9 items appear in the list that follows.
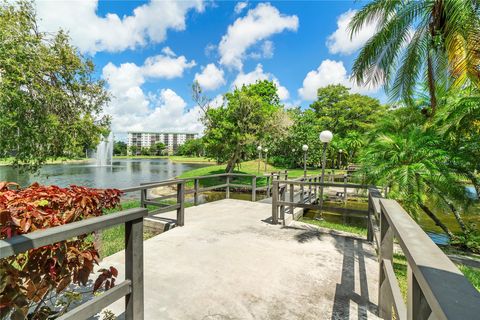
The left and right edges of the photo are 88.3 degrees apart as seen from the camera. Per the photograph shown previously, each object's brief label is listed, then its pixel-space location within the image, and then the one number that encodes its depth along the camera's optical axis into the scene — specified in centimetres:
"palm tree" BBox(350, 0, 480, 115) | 525
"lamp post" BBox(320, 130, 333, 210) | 739
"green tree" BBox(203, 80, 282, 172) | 1747
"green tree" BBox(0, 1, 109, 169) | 668
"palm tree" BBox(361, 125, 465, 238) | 455
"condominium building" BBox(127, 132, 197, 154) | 15025
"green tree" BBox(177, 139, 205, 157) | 7653
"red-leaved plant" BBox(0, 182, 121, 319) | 122
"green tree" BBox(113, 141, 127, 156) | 9285
